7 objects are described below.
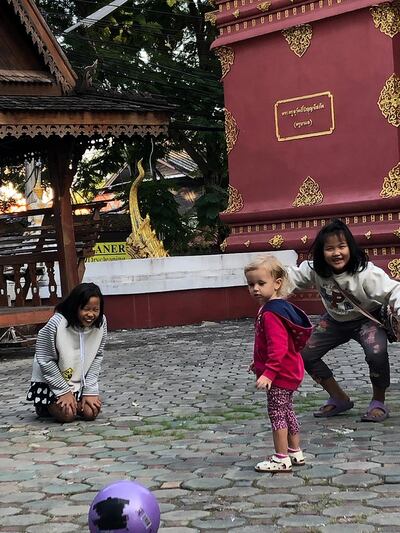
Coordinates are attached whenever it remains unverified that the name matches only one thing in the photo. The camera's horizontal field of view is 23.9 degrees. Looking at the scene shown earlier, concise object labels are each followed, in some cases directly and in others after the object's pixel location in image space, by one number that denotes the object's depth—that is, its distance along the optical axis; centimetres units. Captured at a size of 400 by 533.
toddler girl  471
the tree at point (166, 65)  2100
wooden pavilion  1053
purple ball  278
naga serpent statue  1455
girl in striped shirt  646
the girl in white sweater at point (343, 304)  566
